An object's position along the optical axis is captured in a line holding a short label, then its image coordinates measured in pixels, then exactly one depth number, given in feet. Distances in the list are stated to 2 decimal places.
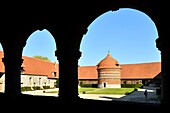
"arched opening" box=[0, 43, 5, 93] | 88.69
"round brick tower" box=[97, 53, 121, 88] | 134.00
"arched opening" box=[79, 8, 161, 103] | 139.85
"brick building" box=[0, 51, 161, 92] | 113.39
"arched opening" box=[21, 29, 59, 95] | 104.73
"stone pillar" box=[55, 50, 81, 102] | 18.90
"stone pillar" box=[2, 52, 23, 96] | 24.16
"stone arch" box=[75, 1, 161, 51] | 15.92
